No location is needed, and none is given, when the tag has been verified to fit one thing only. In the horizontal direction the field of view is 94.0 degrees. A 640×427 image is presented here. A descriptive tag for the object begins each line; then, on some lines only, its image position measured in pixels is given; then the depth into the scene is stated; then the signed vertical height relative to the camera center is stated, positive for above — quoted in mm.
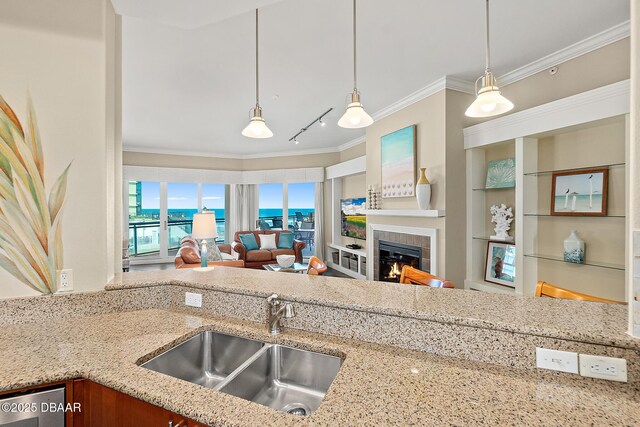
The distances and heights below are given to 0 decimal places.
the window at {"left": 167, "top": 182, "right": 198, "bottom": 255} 7473 +19
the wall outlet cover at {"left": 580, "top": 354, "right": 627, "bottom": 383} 933 -499
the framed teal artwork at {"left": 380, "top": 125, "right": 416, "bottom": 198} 3898 +663
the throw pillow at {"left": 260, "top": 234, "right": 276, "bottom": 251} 6836 -736
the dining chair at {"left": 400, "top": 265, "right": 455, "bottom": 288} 1991 -488
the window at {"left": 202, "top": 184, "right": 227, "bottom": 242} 7820 +209
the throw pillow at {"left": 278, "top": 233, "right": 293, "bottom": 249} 6941 -724
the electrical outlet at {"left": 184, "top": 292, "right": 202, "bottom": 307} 1644 -497
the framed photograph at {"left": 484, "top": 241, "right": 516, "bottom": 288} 3145 -584
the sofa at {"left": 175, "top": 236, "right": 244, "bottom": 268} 4320 -733
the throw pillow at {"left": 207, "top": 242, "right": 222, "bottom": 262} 4884 -718
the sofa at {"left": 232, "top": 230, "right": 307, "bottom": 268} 6371 -949
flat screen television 6086 -167
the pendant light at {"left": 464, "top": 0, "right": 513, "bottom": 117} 1811 +672
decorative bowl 5180 -886
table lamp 3604 -221
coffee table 5055 -1002
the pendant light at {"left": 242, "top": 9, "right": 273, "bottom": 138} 2250 +625
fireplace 3939 -688
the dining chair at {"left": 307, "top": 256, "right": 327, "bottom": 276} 2793 -541
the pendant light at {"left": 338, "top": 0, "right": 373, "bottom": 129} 1981 +638
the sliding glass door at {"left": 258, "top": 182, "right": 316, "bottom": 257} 7609 +26
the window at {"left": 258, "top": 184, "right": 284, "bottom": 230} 7820 +79
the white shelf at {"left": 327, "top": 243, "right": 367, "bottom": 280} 5801 -1073
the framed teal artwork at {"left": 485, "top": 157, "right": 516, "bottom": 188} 3173 +415
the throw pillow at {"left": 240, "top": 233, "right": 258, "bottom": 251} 6688 -721
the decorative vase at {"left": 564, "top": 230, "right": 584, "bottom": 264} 2607 -336
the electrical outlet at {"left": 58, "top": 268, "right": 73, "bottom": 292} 1542 -367
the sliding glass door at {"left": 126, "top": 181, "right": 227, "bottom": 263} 7273 -132
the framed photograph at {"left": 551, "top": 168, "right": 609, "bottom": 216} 2490 +164
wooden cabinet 919 -658
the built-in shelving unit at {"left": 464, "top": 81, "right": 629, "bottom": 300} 2428 +229
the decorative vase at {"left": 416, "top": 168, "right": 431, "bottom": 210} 3527 +221
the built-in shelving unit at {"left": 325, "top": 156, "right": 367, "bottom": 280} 5840 -560
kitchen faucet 1333 -464
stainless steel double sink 1225 -693
